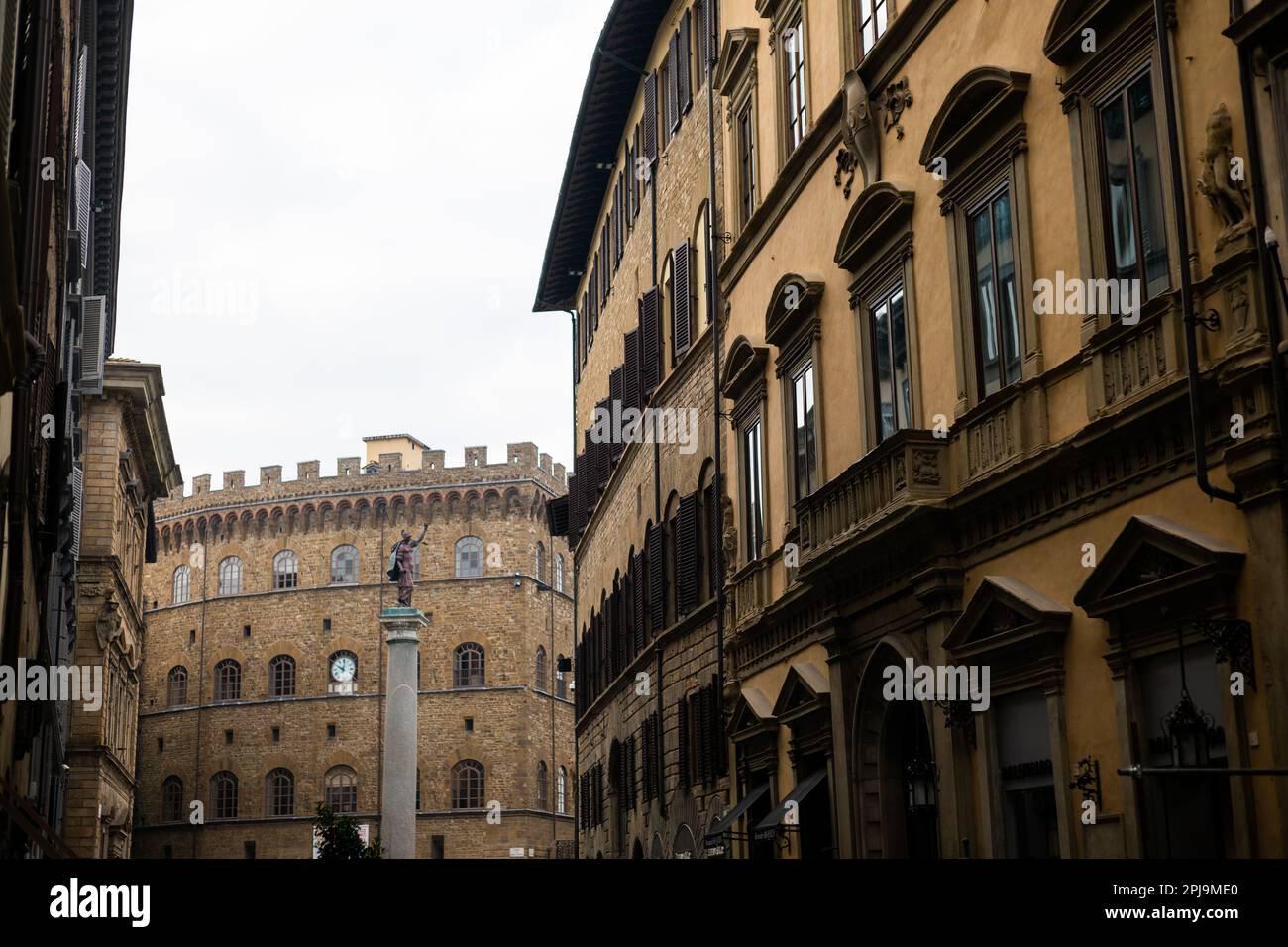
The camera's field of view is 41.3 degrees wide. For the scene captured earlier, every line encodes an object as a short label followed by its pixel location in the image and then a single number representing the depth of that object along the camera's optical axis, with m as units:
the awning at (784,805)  18.19
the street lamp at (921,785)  15.32
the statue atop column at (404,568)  57.00
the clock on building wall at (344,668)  71.81
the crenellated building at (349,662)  69.00
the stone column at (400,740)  46.41
